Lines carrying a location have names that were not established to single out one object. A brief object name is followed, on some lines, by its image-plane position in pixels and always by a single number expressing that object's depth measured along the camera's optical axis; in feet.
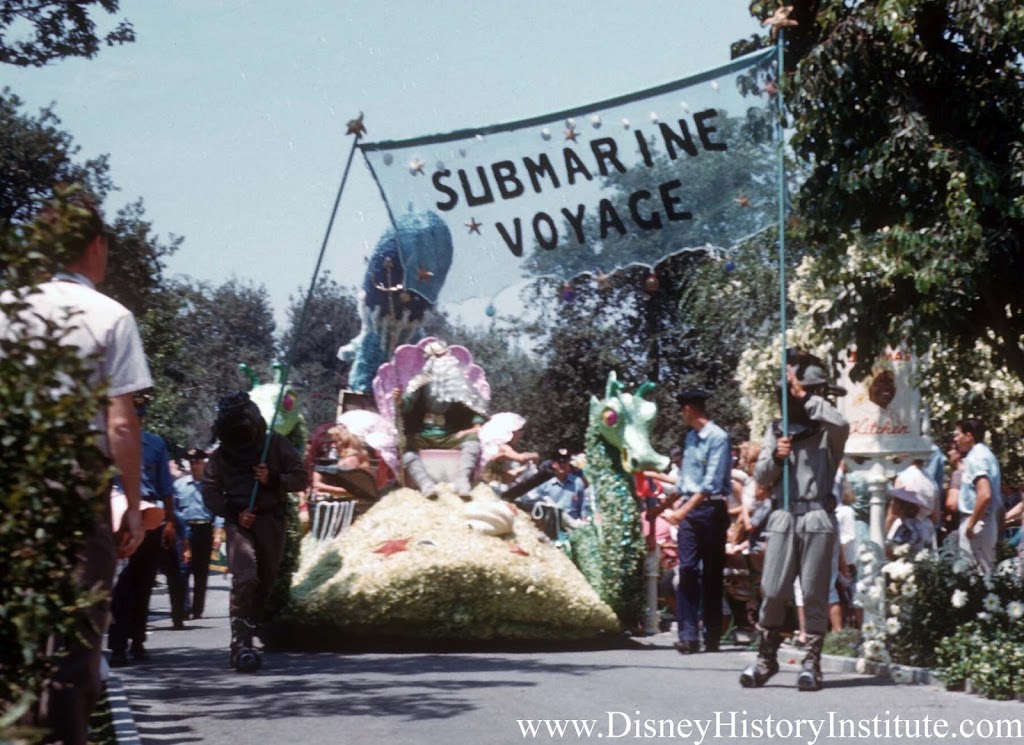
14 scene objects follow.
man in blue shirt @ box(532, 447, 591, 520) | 62.95
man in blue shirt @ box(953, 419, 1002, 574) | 45.85
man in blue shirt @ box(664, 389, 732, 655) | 43.01
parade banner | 36.40
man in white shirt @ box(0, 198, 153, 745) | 16.21
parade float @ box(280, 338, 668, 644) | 40.24
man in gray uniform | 33.83
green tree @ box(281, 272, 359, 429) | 233.96
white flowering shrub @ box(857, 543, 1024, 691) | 35.40
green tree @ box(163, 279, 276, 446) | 161.38
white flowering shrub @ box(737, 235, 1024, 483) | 39.91
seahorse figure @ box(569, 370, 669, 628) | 44.73
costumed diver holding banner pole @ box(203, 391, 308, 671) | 37.63
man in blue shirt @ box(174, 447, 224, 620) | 60.39
